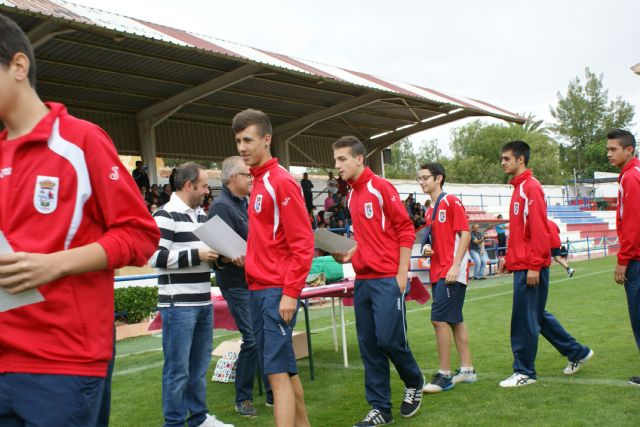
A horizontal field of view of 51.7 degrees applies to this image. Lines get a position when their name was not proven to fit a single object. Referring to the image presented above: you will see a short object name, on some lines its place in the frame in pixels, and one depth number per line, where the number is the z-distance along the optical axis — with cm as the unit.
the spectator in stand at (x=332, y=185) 2835
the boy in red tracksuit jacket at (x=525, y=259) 597
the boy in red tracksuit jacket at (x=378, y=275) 514
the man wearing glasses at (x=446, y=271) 628
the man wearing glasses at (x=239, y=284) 579
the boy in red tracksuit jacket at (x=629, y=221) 574
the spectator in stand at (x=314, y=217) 2354
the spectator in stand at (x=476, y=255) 2136
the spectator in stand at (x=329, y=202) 2670
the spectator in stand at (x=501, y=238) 2530
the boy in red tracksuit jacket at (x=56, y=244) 189
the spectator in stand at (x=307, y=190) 2495
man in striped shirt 483
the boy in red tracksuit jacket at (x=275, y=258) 420
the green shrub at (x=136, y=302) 1197
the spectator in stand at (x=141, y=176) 2056
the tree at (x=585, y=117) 9050
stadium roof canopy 1559
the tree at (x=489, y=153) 8400
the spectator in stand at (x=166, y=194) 2092
